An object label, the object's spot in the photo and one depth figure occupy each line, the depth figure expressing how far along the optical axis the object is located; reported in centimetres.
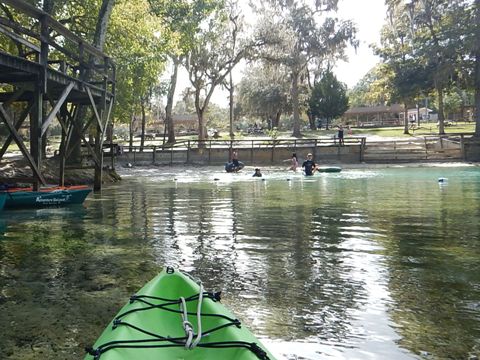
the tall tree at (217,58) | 4159
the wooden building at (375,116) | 7225
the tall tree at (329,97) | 6059
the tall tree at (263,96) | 6088
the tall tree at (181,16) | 2539
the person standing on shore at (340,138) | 3819
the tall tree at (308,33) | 4878
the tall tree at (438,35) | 3853
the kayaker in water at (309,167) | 2534
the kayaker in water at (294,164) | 2878
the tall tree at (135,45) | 2447
